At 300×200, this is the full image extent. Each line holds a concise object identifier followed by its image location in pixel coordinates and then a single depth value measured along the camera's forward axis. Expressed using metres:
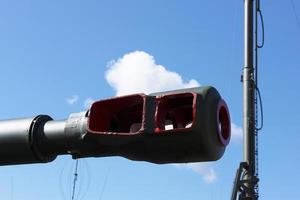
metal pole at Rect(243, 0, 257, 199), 19.00
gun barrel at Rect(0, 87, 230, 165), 3.26
